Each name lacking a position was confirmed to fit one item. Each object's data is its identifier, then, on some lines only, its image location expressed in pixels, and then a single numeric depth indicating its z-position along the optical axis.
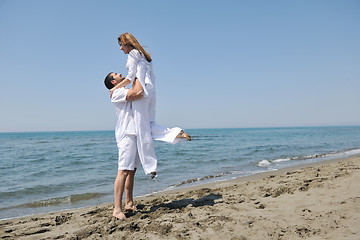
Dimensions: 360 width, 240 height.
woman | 2.94
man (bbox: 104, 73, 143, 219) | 2.93
